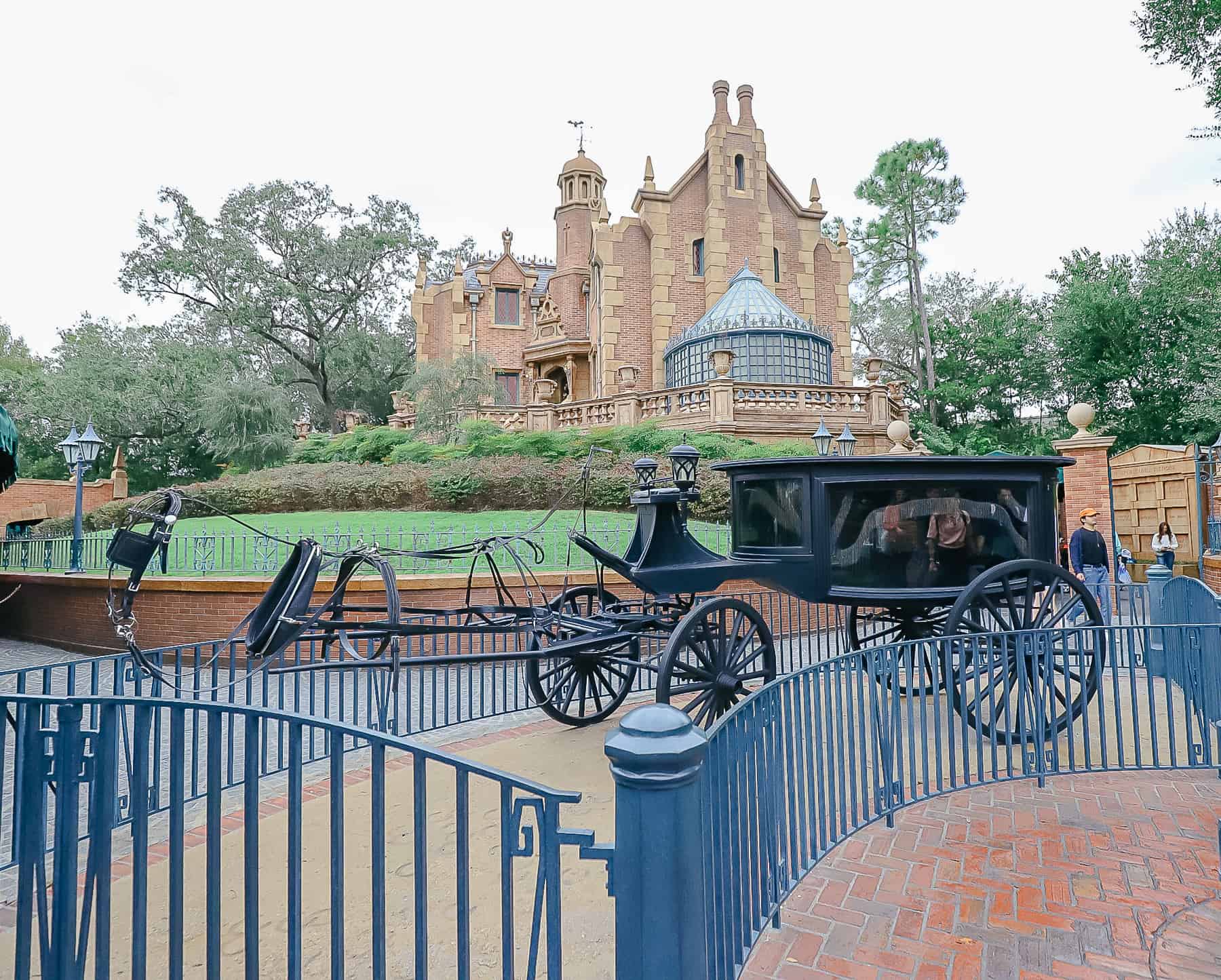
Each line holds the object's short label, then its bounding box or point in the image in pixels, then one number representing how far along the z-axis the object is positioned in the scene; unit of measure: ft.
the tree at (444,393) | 74.49
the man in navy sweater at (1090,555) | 33.47
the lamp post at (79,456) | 38.40
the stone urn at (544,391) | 80.22
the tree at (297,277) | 115.24
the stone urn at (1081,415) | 46.42
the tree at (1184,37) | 53.31
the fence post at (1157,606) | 24.61
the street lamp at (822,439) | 39.99
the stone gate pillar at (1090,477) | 46.34
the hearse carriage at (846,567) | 16.28
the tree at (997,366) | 102.47
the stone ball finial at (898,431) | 49.67
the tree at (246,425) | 82.38
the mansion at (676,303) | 82.12
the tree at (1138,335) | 81.87
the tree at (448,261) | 135.95
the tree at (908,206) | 119.24
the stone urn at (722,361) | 69.31
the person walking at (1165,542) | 34.47
